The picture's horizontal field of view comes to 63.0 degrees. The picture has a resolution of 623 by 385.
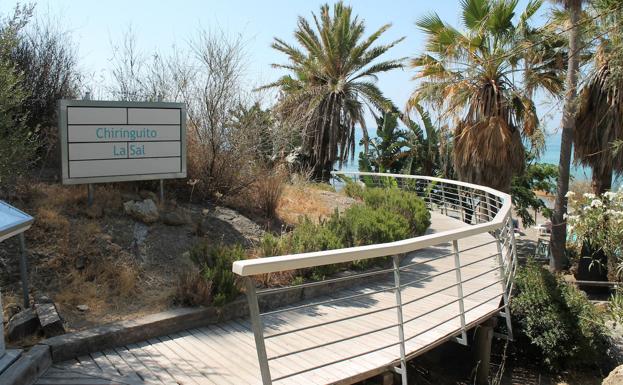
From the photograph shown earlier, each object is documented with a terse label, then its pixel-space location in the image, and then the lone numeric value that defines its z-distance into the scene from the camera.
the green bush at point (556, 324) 5.93
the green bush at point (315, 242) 6.57
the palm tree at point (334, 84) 20.45
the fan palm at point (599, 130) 13.09
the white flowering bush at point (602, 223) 7.40
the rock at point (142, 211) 7.21
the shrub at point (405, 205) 9.67
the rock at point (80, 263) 5.85
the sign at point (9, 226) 3.58
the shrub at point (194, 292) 5.33
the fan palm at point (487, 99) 13.47
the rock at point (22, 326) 4.47
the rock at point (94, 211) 6.93
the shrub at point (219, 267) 5.41
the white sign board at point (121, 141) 6.93
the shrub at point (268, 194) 8.94
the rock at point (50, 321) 4.50
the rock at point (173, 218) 7.37
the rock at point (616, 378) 3.90
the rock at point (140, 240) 6.40
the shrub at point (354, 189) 13.37
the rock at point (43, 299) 5.01
